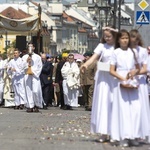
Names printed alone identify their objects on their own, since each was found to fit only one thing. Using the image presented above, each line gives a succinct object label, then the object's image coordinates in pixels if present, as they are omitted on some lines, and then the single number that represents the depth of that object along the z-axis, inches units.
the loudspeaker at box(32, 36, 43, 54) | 1259.6
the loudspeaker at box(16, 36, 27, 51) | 1250.1
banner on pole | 1221.7
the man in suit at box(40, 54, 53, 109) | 1058.1
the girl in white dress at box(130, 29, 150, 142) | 508.7
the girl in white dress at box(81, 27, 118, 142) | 518.0
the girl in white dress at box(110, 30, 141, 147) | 502.6
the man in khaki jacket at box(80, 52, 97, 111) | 993.5
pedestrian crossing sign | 914.7
